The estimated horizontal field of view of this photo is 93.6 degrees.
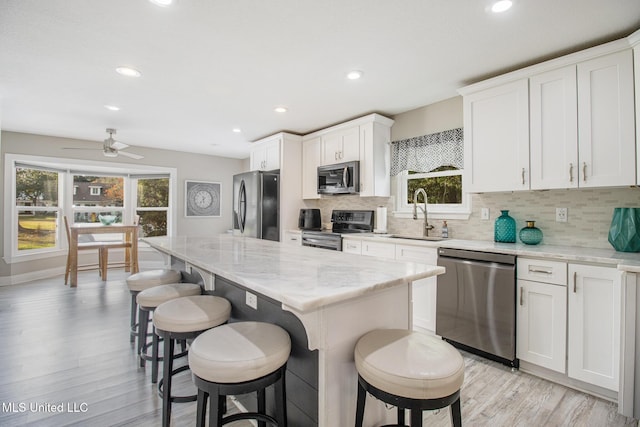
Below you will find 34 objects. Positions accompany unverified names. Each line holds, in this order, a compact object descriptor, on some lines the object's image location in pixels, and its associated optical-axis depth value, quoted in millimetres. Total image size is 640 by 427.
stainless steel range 3707
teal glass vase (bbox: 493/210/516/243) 2709
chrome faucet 3314
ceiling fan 4430
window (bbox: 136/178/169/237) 6207
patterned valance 3191
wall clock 6332
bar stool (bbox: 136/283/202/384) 1945
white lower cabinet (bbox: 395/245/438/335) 2766
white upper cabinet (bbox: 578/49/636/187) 2010
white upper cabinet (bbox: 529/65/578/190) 2230
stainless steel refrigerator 4438
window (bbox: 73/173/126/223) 5664
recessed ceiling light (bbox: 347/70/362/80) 2659
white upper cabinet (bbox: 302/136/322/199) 4445
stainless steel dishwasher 2246
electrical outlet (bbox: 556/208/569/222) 2490
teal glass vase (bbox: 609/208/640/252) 2080
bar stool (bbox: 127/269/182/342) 2316
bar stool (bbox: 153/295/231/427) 1491
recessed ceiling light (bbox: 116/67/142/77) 2596
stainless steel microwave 3785
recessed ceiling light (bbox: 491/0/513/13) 1750
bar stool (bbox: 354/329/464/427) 968
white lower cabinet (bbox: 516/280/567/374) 2061
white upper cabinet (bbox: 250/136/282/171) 4653
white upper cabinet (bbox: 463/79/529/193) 2469
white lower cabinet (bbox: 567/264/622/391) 1866
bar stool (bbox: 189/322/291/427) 1078
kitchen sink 3171
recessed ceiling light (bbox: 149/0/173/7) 1742
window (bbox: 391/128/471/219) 3209
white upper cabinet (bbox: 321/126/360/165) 3879
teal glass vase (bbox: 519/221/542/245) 2525
